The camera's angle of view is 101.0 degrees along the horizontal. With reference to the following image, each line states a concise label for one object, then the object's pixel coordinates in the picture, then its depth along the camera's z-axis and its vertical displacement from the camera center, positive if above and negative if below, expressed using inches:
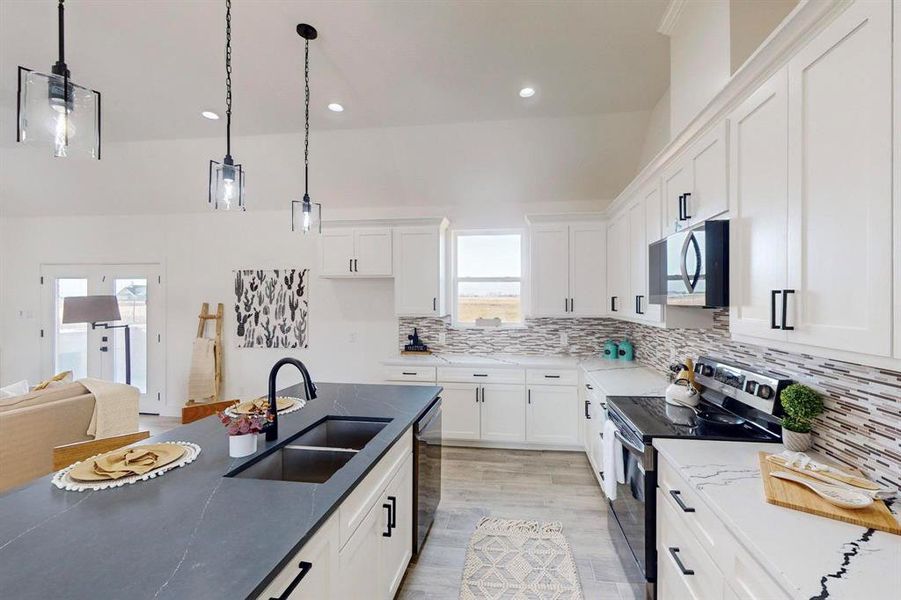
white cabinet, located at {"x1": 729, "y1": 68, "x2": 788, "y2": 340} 51.9 +14.2
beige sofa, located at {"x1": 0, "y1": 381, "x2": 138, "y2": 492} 103.3 -38.7
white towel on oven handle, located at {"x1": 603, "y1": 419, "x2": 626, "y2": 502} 84.5 -37.6
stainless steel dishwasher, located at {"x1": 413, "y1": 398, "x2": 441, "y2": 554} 85.0 -41.9
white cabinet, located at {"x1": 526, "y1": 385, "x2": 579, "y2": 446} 148.9 -46.0
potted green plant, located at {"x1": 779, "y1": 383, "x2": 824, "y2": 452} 60.2 -18.2
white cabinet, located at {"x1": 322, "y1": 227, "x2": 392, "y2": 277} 169.3 +21.9
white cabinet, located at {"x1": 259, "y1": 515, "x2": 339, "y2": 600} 36.8 -29.9
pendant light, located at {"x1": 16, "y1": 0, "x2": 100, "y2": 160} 52.6 +27.5
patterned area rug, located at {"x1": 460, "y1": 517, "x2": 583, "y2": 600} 80.8 -63.0
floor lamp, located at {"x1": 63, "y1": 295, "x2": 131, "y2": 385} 167.6 -5.1
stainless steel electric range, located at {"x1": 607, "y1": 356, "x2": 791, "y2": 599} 69.1 -25.1
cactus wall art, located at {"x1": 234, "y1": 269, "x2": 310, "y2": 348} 191.8 -4.6
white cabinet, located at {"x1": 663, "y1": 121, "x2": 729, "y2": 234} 69.0 +25.2
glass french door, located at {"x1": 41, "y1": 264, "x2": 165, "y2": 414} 202.2 -18.2
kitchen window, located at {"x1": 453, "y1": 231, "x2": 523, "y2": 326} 179.0 +11.2
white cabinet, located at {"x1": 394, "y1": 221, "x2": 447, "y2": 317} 165.5 +12.9
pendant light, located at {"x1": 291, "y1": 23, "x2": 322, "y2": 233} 97.3 +25.0
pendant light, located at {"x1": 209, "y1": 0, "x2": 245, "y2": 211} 81.3 +25.8
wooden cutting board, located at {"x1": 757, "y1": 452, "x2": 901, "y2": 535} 42.1 -24.8
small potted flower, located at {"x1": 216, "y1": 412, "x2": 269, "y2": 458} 58.5 -21.5
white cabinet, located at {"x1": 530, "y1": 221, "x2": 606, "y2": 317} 156.6 +13.4
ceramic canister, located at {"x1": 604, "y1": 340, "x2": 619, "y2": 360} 159.2 -21.2
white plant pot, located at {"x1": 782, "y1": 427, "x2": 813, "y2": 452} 62.2 -23.4
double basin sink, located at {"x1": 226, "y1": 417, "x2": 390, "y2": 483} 63.4 -29.4
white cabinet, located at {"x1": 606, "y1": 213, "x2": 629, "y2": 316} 131.7 +13.3
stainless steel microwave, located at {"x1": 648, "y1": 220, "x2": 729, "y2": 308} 66.6 +6.8
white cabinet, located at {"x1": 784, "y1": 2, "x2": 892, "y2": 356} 37.5 +13.3
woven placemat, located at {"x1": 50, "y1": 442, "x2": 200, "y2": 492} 47.9 -24.3
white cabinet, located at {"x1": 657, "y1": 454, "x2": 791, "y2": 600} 41.8 -34.2
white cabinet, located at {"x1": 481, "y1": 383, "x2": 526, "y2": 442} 151.9 -46.3
